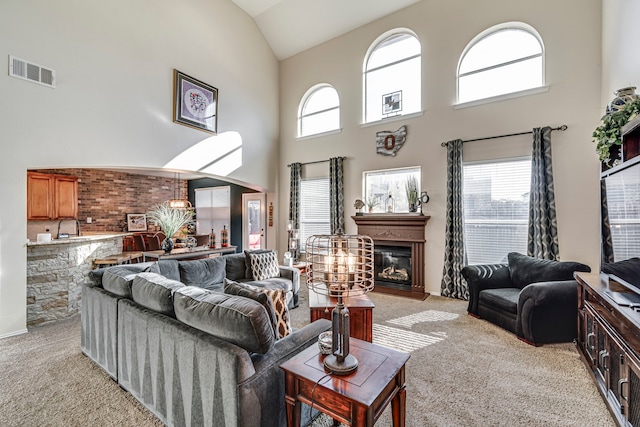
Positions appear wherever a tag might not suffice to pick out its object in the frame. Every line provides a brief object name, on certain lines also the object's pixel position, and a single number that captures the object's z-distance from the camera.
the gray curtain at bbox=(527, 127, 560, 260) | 3.81
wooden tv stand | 1.58
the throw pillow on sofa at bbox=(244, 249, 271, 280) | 4.04
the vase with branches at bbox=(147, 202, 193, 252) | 4.77
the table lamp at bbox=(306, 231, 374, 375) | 1.31
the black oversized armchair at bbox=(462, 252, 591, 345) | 2.82
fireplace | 4.77
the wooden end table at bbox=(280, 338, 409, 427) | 1.18
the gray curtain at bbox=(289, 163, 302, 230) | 6.39
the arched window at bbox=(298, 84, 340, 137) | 6.11
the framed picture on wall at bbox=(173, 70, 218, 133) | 4.79
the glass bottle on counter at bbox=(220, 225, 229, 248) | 5.52
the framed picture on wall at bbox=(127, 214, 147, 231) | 8.14
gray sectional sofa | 1.37
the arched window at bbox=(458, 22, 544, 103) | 4.15
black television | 1.96
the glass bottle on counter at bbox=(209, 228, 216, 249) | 5.39
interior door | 7.82
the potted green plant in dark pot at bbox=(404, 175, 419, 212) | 4.87
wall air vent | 3.21
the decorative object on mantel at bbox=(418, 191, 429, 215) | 4.75
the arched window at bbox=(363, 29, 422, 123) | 5.11
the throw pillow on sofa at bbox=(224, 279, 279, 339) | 1.70
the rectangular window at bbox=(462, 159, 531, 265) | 4.14
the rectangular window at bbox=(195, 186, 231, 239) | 8.62
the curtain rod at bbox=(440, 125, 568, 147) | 3.83
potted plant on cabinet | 2.40
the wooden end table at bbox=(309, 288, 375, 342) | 2.68
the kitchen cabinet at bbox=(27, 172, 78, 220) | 6.06
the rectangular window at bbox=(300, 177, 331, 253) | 6.14
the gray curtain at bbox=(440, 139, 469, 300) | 4.42
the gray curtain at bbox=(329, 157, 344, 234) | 5.69
